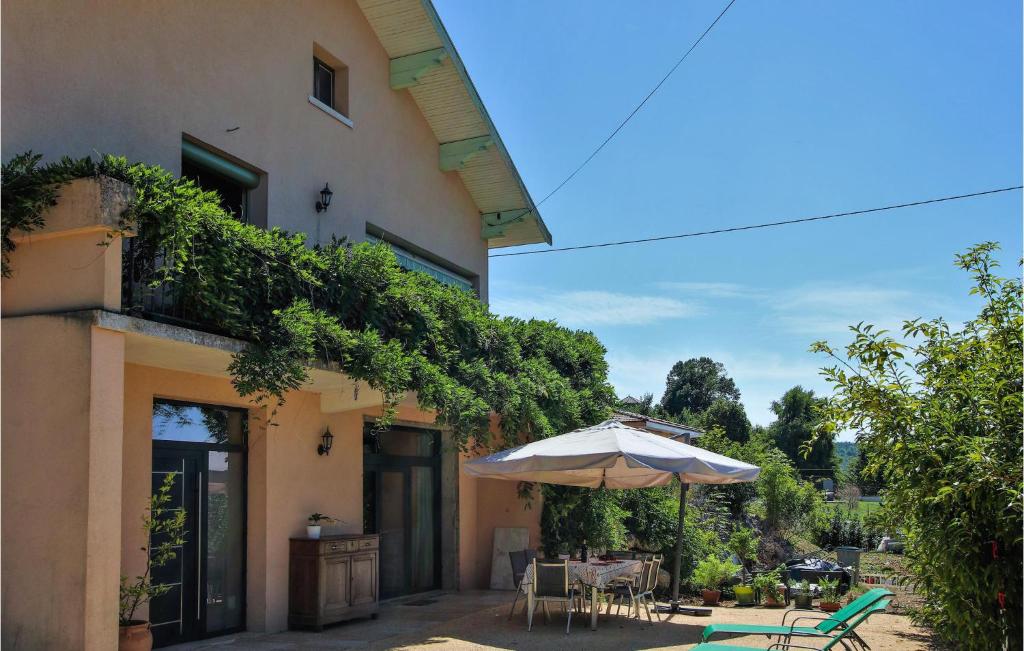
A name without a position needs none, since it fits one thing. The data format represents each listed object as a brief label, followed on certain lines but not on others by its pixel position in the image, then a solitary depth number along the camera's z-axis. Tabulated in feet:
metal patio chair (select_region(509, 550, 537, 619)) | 38.17
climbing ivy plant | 24.36
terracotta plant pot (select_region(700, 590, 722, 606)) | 41.83
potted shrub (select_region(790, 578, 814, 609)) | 39.58
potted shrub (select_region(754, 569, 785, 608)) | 40.65
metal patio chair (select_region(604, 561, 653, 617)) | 35.35
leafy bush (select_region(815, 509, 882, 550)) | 71.05
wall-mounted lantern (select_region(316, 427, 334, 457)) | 37.09
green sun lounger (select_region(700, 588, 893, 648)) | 25.71
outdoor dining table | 33.94
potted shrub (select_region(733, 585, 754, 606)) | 41.24
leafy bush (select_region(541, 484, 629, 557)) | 46.44
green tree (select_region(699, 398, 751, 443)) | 189.98
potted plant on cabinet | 34.76
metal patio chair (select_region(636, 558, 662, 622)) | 35.90
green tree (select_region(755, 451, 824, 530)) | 72.59
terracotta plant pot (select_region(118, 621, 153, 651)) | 24.49
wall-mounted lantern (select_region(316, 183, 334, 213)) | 38.60
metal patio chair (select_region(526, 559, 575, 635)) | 33.45
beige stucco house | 22.75
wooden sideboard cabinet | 33.91
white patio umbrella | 32.32
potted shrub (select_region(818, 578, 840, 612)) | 37.83
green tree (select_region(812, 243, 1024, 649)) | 17.15
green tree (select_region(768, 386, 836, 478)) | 176.76
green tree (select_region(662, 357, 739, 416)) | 242.37
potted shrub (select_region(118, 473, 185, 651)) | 24.68
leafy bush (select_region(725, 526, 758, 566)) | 50.78
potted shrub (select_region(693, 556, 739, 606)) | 43.88
